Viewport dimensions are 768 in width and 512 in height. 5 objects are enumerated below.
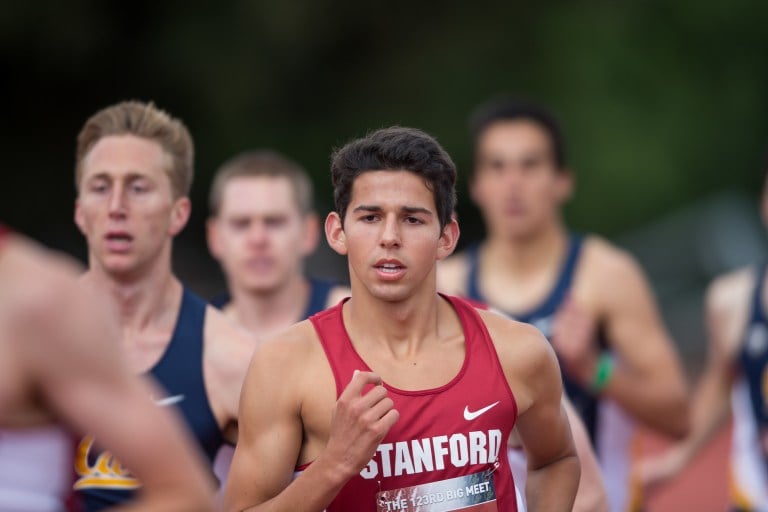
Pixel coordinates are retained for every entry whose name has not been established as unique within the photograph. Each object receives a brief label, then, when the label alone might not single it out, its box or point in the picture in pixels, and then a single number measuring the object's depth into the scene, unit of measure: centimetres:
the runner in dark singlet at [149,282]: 883
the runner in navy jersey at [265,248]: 1248
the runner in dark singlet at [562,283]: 1293
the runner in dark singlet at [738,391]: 1300
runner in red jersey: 720
